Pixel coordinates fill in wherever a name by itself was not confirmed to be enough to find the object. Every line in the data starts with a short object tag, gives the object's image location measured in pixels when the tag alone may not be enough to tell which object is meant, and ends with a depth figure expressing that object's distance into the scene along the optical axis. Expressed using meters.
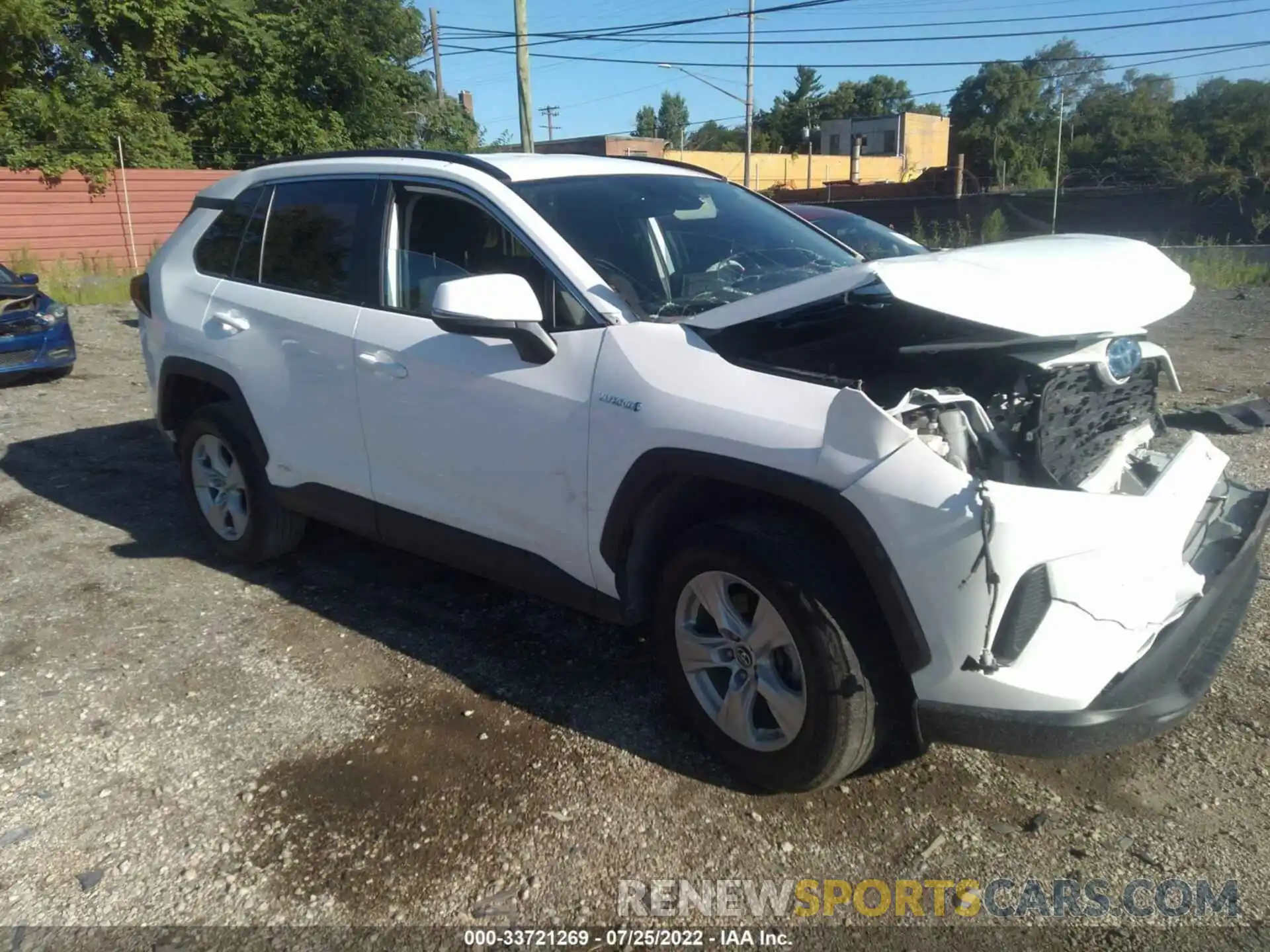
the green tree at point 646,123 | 112.44
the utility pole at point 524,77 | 18.30
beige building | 65.00
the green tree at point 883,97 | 88.56
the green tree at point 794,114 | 82.69
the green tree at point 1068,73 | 68.12
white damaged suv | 2.54
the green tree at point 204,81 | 22.70
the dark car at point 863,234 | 10.05
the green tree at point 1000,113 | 67.31
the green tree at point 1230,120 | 45.19
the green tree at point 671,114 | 111.44
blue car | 9.35
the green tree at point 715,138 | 93.74
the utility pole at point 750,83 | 35.03
